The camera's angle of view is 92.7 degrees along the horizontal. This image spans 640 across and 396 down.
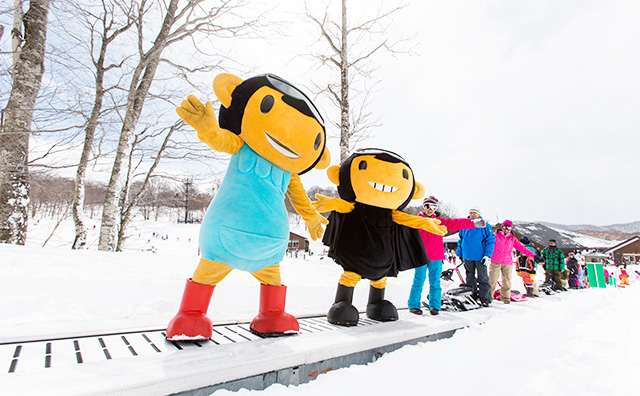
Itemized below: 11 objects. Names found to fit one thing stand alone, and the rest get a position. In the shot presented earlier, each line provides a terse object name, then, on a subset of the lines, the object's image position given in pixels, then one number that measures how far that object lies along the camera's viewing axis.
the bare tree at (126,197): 8.89
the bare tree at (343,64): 8.10
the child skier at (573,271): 10.90
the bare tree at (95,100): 7.29
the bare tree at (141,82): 6.52
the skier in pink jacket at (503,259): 5.74
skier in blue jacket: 5.02
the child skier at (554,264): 9.51
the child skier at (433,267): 3.71
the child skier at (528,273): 7.16
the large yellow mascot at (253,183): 2.04
